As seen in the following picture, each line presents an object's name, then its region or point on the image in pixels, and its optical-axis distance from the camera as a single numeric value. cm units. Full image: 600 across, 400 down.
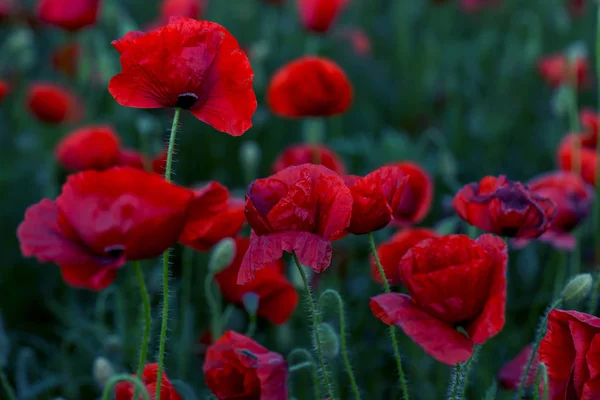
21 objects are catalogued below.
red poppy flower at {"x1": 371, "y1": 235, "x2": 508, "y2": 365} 126
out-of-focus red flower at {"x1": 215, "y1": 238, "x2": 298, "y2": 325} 146
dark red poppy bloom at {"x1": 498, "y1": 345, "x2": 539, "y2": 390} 141
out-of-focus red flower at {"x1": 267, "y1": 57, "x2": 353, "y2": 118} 159
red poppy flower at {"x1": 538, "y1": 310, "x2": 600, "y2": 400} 128
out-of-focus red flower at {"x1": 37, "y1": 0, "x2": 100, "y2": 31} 217
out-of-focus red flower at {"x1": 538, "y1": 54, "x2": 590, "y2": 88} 230
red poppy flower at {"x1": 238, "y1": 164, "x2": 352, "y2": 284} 129
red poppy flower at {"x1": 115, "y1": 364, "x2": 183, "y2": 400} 133
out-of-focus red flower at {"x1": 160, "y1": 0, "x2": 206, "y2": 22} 213
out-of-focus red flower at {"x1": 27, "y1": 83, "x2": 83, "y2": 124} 214
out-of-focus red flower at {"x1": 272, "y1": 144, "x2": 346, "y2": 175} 160
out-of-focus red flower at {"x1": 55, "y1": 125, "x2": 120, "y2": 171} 159
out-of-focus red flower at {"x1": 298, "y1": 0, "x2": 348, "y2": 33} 214
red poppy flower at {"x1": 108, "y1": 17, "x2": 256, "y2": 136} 130
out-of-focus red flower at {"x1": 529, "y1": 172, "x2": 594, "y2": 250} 149
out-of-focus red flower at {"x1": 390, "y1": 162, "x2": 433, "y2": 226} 148
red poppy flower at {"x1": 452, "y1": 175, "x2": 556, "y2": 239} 135
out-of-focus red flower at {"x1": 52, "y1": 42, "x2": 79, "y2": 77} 274
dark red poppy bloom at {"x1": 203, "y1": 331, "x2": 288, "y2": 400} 133
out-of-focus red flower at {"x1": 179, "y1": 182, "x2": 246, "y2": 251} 130
